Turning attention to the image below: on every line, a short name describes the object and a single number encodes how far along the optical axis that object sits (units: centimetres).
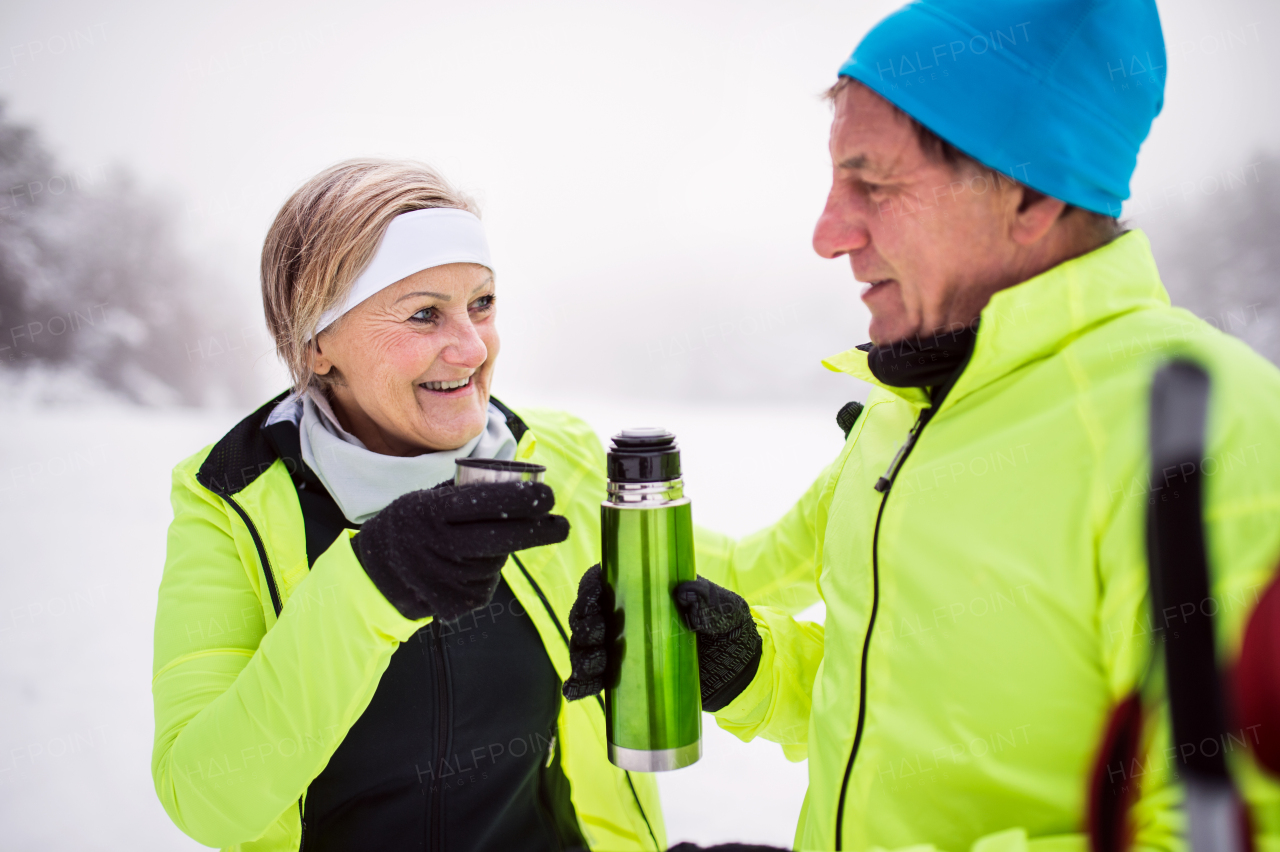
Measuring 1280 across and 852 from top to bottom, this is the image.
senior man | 69
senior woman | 92
